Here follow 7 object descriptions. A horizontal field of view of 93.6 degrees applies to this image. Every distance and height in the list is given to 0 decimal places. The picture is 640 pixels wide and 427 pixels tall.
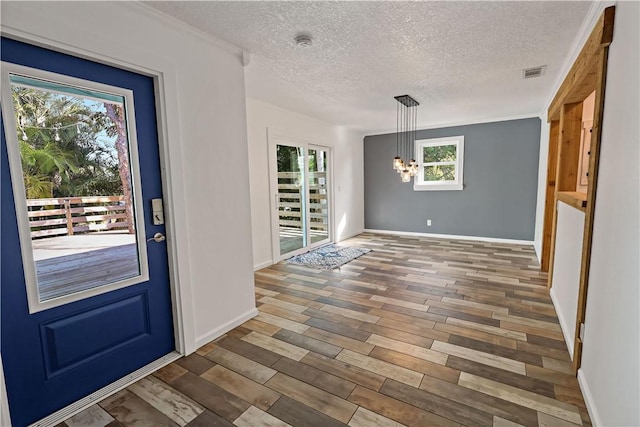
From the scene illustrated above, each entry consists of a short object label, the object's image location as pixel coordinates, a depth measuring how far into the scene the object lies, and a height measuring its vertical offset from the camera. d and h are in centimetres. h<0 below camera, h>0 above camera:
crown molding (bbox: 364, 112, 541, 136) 534 +107
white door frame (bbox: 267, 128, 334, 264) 451 +6
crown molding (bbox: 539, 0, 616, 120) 184 +104
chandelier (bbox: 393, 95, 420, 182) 427 +102
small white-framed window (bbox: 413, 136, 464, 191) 605 +31
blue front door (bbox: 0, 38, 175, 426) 153 -60
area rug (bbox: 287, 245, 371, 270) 459 -125
